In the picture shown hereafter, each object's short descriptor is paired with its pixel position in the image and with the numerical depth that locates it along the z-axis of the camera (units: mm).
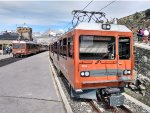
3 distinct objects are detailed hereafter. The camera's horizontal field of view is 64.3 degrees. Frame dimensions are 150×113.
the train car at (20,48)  19145
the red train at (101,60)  4164
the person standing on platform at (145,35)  9432
